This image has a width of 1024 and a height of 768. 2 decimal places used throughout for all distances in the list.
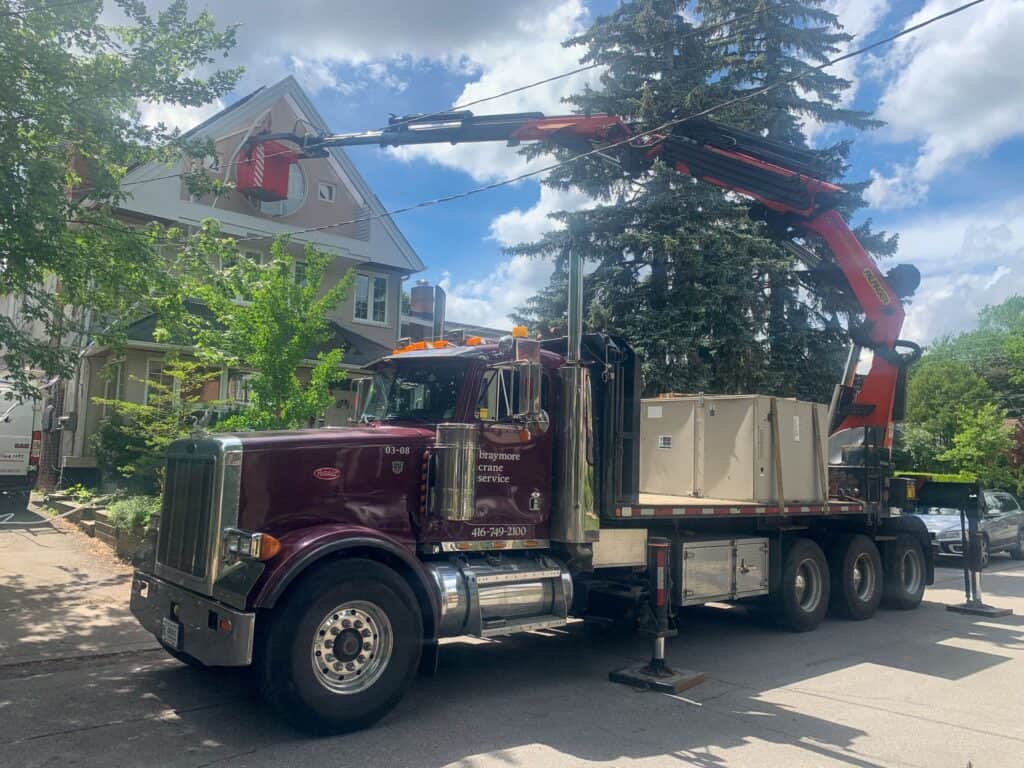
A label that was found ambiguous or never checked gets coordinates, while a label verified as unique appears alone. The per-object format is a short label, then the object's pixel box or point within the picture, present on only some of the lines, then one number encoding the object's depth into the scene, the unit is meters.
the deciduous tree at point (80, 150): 8.07
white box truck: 15.75
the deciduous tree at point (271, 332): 10.79
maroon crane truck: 5.49
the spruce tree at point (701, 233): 16.48
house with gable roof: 18.64
